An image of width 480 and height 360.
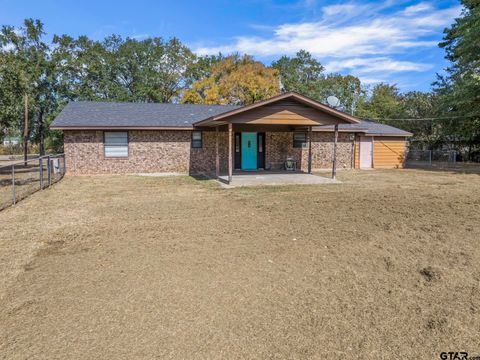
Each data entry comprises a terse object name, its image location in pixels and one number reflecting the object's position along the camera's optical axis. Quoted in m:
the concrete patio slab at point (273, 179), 12.14
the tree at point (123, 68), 30.19
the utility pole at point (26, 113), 19.20
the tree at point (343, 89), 39.19
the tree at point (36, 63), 27.32
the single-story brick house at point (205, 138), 12.60
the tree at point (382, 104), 34.56
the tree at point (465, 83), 17.33
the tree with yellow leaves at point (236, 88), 31.97
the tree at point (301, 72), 38.21
